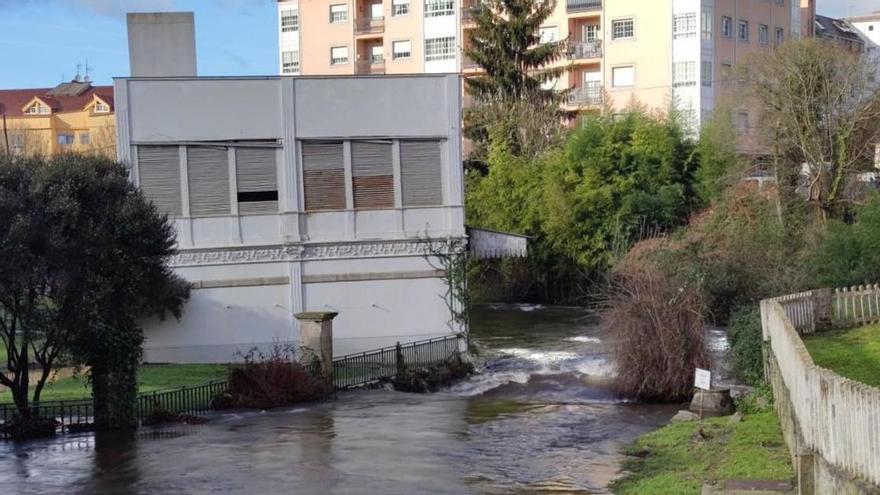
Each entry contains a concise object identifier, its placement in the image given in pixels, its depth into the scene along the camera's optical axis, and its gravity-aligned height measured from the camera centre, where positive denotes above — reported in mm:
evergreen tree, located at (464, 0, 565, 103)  59312 +7803
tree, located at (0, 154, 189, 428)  20641 -1364
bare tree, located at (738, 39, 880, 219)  41344 +2696
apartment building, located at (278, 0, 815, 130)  62094 +9561
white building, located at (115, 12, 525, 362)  32031 -106
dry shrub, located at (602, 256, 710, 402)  26891 -4018
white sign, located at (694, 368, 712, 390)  19750 -3702
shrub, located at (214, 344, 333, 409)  26078 -4843
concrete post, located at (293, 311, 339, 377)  28328 -3851
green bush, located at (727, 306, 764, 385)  26344 -4298
